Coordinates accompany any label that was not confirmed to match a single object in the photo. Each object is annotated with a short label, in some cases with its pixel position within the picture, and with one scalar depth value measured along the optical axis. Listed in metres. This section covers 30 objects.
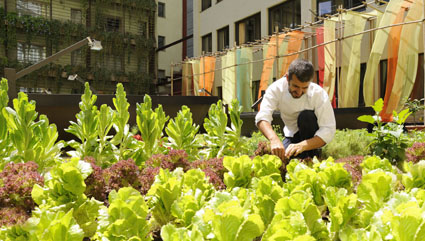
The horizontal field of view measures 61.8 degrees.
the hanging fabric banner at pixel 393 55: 7.58
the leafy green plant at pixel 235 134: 3.04
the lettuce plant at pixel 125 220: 0.82
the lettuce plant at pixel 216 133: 3.06
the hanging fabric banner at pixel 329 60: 9.34
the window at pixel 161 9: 23.66
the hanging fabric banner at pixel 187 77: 17.14
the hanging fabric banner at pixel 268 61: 11.69
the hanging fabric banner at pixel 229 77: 13.73
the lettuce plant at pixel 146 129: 2.56
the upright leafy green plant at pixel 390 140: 2.51
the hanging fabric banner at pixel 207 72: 15.41
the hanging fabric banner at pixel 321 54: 9.80
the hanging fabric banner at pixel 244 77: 13.16
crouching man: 2.67
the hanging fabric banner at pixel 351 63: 8.60
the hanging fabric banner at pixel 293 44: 11.06
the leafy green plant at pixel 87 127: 2.42
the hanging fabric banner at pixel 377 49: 7.65
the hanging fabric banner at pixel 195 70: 16.44
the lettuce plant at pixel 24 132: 2.12
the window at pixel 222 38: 17.19
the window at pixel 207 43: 18.55
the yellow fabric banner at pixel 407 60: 7.27
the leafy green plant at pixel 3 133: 2.25
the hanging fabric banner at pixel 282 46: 11.23
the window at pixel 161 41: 23.56
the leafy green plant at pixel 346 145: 4.54
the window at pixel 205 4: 18.63
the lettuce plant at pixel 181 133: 2.85
